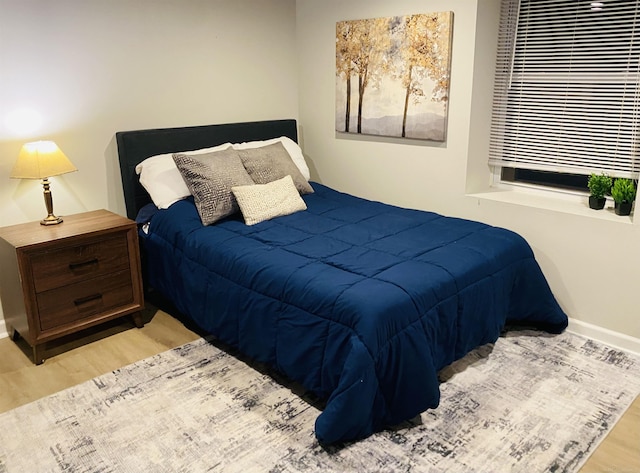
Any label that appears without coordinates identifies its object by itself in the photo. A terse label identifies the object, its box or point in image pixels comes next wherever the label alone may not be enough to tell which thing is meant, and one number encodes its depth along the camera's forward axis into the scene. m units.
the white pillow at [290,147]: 3.74
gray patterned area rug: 2.07
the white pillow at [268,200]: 3.10
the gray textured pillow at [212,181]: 3.08
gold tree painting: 3.32
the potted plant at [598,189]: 2.96
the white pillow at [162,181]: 3.27
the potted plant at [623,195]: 2.85
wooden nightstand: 2.69
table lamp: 2.77
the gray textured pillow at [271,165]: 3.37
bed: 2.15
